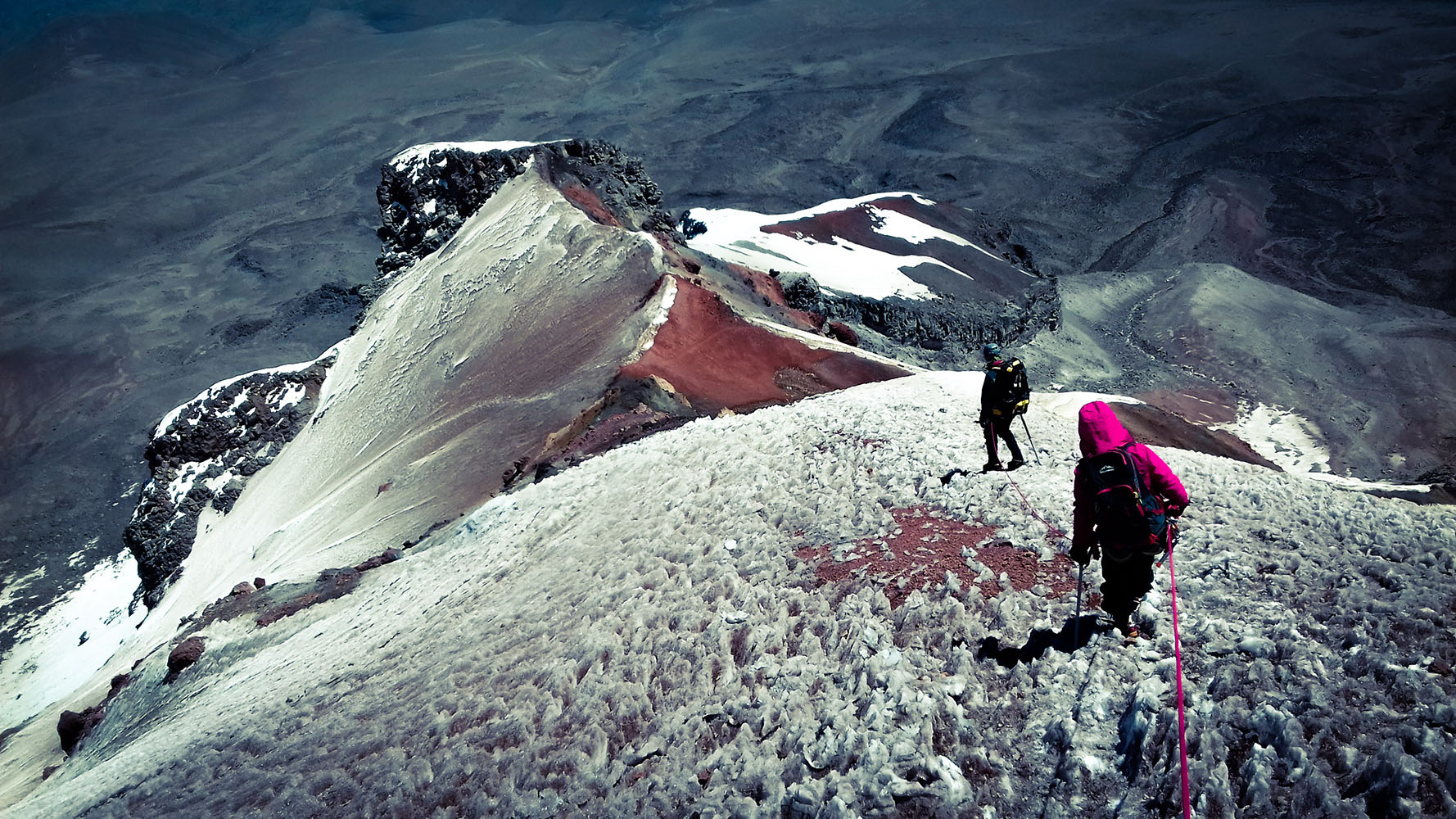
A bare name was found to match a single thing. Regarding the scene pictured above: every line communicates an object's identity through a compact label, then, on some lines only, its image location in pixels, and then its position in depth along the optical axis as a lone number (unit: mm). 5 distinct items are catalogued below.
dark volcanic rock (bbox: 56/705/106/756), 12445
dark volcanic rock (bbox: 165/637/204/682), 12133
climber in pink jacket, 5809
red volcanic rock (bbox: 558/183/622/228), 25422
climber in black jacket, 9070
